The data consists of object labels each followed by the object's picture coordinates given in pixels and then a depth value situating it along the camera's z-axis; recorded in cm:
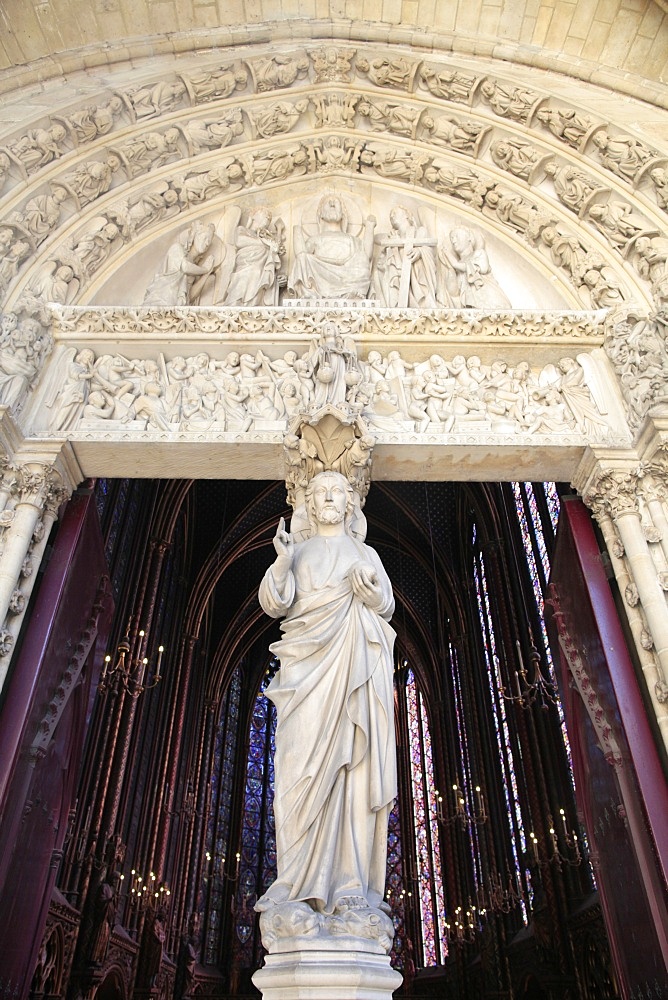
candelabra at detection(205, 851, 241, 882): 1678
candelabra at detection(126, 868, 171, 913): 1093
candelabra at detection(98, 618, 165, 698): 791
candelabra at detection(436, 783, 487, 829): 1108
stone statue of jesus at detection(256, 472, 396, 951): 311
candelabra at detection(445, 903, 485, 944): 1305
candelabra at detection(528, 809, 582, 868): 845
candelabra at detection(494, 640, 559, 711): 798
